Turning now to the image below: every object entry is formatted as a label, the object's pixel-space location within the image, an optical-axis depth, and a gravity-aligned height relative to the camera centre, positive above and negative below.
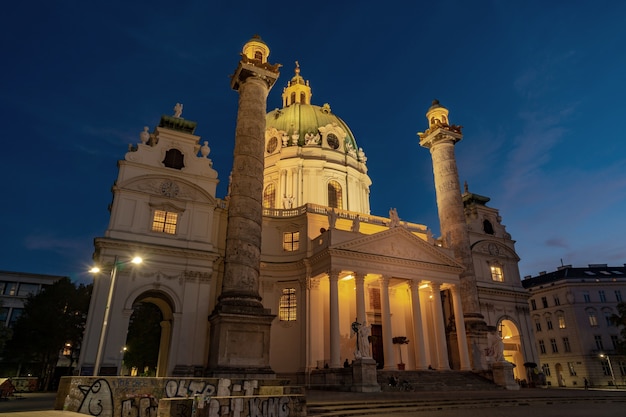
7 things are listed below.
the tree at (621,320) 39.59 +5.06
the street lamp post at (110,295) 14.42 +2.75
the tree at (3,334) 31.89 +3.03
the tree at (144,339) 39.62 +3.30
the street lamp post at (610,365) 45.80 +1.17
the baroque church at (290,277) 24.72 +6.82
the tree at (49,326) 39.22 +4.49
